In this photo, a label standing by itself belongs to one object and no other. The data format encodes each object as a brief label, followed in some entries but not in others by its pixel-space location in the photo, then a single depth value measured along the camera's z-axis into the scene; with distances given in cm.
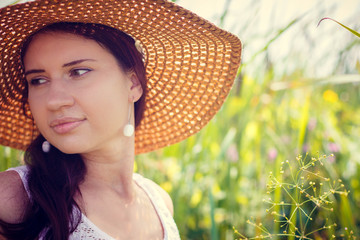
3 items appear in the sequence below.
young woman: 98
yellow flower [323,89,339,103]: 265
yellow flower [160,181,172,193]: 184
